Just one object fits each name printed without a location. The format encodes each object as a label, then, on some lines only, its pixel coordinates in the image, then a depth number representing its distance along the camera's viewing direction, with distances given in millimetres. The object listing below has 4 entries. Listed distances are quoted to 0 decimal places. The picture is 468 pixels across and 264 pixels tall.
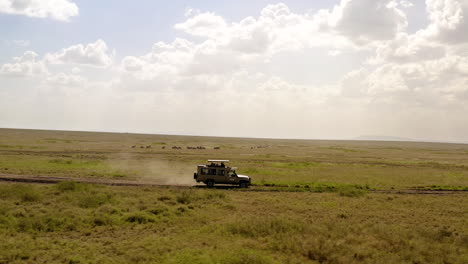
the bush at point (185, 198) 23112
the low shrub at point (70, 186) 24769
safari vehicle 30297
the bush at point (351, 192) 27984
